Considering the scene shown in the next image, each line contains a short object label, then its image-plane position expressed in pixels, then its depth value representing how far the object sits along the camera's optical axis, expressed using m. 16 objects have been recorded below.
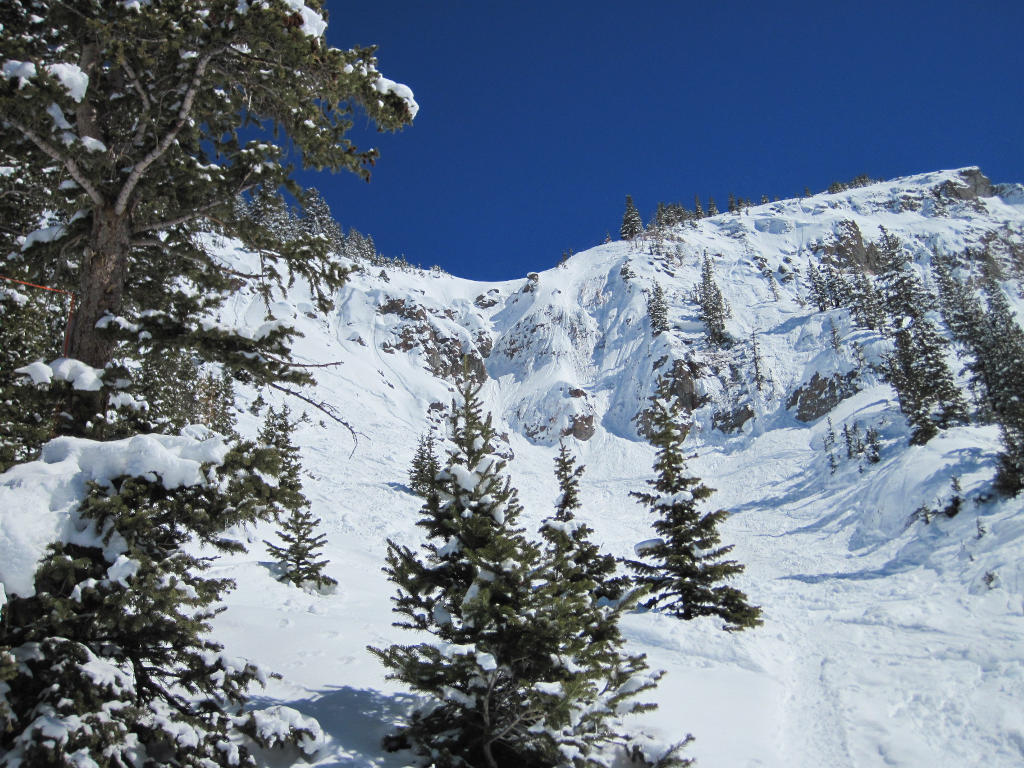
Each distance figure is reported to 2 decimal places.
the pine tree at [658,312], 91.62
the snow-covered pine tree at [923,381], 37.69
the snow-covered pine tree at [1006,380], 23.58
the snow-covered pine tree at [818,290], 88.44
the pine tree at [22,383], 4.51
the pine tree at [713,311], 85.50
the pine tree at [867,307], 72.39
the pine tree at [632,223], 142.62
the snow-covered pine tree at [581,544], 14.61
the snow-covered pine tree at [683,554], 15.25
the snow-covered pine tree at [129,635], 3.89
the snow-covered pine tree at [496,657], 5.88
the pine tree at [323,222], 106.75
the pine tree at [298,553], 20.23
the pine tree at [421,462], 39.29
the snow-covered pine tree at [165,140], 4.70
